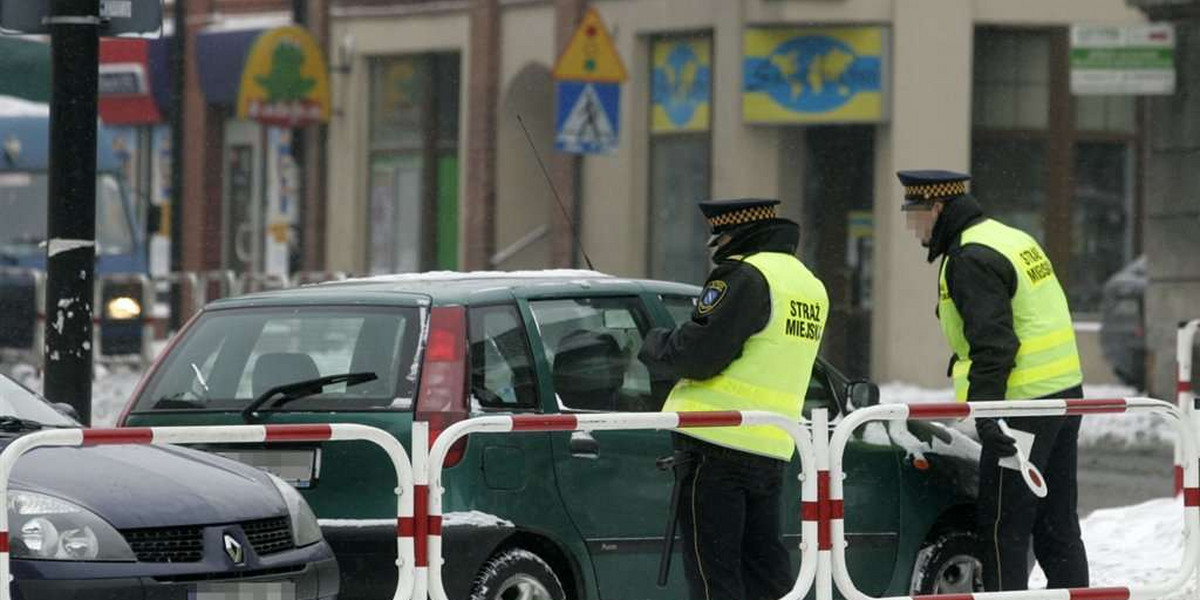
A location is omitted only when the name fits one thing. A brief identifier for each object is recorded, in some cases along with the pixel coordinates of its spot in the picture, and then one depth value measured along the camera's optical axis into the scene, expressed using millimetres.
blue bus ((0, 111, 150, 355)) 49312
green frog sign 61312
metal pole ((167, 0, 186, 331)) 66812
